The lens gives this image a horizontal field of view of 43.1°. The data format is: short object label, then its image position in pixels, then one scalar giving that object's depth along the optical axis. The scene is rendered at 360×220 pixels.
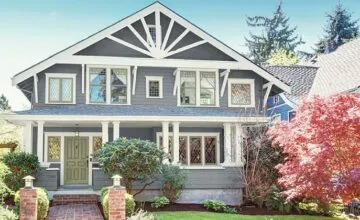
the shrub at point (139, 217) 12.15
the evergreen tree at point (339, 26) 44.88
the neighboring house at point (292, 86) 28.25
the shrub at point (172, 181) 17.52
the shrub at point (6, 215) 10.89
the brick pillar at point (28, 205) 12.16
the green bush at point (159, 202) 16.83
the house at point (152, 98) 18.89
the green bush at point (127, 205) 13.89
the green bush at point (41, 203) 13.33
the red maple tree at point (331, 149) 13.20
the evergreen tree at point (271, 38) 51.56
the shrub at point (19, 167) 16.53
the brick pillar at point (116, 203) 12.68
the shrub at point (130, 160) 16.23
